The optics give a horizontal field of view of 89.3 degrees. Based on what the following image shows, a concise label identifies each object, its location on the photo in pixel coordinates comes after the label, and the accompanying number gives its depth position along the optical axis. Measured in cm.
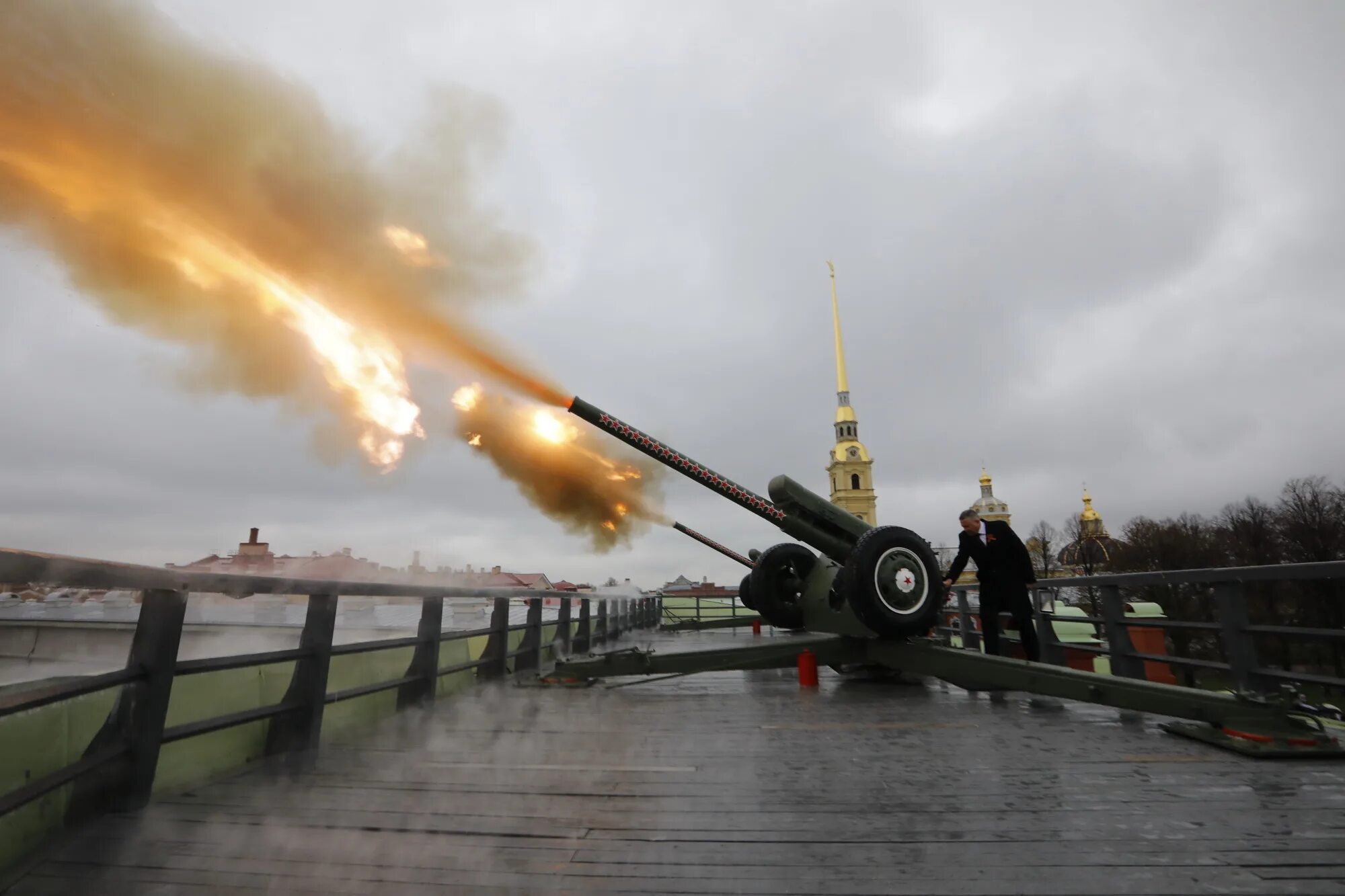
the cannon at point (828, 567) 749
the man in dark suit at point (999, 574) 701
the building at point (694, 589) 2738
